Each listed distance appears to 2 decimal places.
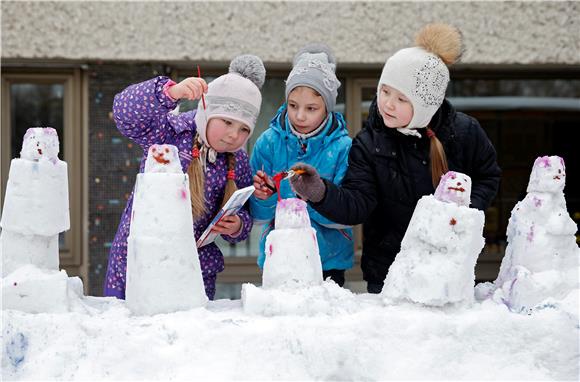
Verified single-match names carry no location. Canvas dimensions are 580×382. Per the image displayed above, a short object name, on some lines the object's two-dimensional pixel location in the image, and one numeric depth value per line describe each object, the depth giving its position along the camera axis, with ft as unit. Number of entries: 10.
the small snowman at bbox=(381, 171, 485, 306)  13.48
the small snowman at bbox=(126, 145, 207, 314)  13.42
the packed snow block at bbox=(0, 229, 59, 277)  13.43
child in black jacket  14.66
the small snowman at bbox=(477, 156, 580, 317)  13.61
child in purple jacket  14.69
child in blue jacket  15.13
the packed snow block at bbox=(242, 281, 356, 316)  13.46
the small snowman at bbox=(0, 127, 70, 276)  13.38
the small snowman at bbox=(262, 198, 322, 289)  13.55
